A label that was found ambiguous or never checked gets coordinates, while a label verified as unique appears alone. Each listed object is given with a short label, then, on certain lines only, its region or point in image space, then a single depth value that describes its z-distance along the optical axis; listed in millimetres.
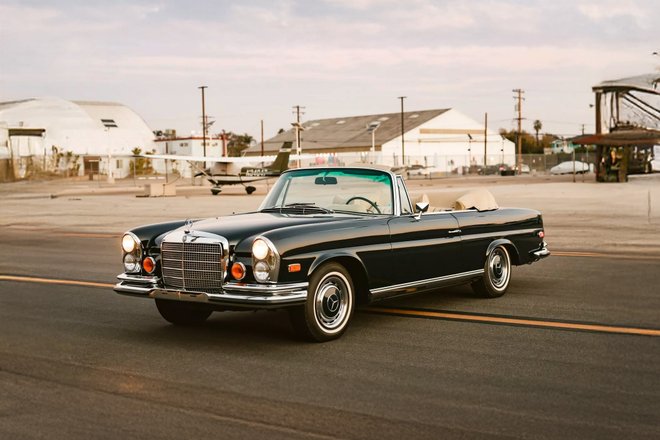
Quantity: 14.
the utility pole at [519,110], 100438
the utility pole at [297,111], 114250
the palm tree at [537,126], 170125
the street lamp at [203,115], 94356
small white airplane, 45438
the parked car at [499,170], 81812
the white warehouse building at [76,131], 95500
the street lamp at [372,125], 112125
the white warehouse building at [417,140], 104938
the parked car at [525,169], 92875
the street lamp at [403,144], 96512
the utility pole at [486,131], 107312
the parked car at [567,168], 81338
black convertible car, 6668
